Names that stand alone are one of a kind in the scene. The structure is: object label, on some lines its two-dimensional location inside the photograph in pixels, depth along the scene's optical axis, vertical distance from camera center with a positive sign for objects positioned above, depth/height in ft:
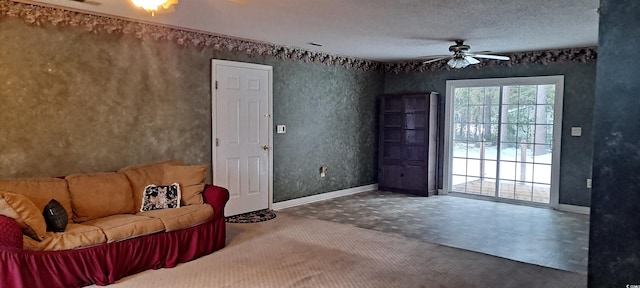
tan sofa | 10.70 -2.49
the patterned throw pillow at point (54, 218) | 11.41 -2.44
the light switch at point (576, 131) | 20.97 -0.14
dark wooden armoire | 24.88 -0.97
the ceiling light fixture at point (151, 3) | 10.00 +2.75
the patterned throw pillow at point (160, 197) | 14.12 -2.35
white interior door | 18.61 -0.35
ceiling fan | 18.52 +3.04
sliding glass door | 21.93 -0.54
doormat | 18.60 -3.96
